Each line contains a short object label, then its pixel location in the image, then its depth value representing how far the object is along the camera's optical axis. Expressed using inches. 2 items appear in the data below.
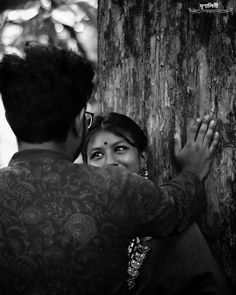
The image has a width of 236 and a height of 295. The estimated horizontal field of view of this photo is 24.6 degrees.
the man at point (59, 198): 84.8
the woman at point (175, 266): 103.7
